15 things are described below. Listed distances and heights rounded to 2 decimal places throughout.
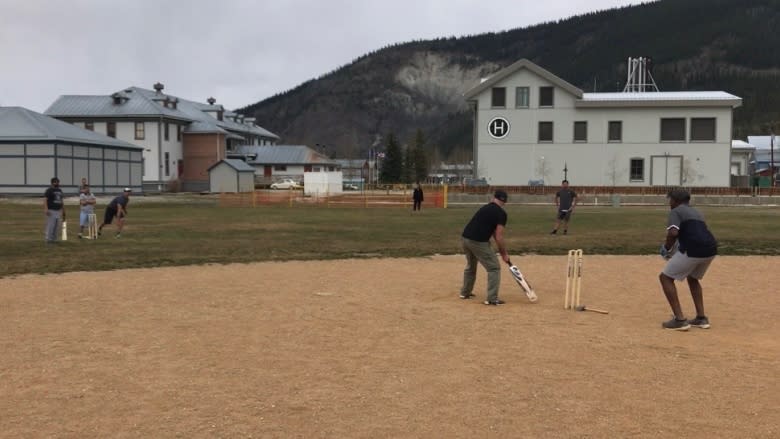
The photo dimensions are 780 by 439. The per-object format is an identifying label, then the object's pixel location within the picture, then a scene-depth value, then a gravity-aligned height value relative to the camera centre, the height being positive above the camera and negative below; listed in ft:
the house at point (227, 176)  234.38 +2.23
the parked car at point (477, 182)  187.32 +0.79
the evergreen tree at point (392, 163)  353.31 +10.84
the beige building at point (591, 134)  187.62 +14.41
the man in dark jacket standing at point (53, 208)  63.57 -2.53
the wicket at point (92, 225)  72.45 -4.70
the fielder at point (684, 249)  28.94 -2.66
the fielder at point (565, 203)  77.66 -1.95
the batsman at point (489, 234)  35.78 -2.59
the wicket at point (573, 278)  34.40 -4.70
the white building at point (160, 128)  239.91 +19.41
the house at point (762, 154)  331.77 +16.93
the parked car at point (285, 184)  263.62 -0.38
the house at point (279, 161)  312.71 +10.12
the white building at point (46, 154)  171.73 +6.91
